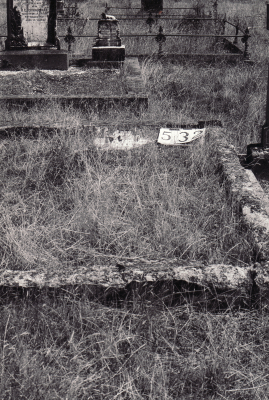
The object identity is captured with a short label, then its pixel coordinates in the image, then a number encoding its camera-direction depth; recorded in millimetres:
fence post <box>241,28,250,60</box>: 10081
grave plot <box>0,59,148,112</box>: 6227
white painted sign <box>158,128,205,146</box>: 4703
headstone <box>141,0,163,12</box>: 17016
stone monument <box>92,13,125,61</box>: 8859
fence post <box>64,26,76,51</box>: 10781
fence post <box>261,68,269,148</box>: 4355
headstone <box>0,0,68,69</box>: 8570
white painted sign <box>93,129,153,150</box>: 4647
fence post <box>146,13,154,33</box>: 12841
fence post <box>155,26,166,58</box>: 10559
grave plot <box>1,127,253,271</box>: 2891
